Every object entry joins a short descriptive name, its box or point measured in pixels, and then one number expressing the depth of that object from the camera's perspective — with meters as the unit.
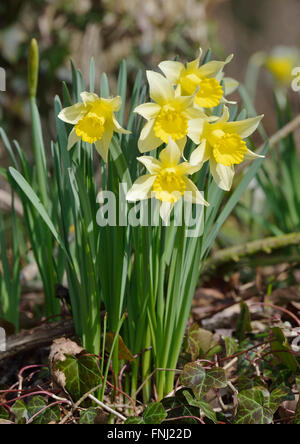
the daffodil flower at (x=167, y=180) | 0.84
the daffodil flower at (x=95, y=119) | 0.84
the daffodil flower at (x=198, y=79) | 0.85
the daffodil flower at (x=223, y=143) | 0.84
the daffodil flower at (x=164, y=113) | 0.84
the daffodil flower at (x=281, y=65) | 2.88
